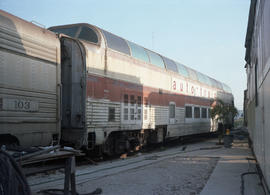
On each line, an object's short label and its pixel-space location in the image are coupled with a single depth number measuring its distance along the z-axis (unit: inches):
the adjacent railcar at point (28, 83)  260.4
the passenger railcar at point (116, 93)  350.3
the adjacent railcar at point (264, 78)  185.5
